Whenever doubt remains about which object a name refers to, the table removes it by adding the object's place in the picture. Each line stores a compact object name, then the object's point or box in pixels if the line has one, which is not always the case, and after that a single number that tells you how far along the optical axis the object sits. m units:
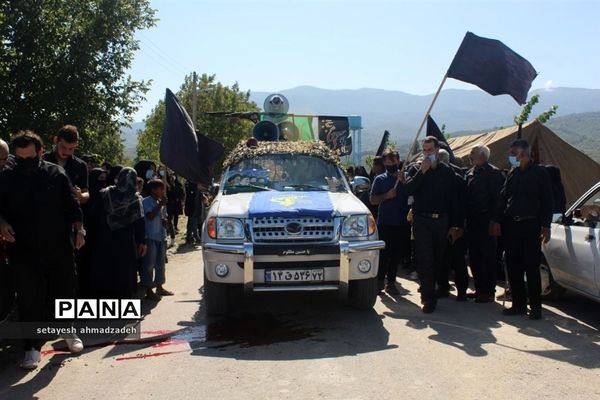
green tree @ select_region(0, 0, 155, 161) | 15.73
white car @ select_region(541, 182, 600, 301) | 6.21
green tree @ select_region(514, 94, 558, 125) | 26.50
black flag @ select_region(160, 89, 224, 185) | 8.22
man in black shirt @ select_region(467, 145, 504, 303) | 7.42
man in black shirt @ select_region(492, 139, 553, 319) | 6.52
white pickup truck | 5.95
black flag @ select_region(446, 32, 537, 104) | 7.97
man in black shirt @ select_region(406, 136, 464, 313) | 6.91
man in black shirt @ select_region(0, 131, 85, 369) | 4.89
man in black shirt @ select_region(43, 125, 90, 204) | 5.73
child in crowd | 7.58
